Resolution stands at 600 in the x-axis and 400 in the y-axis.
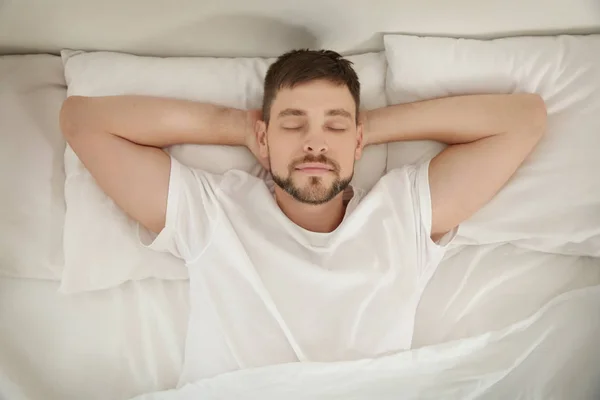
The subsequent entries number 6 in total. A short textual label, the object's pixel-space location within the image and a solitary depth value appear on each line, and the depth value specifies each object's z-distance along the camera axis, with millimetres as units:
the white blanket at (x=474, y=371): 1084
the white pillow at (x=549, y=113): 1272
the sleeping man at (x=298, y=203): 1142
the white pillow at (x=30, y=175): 1219
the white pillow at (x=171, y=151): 1209
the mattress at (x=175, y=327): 1155
